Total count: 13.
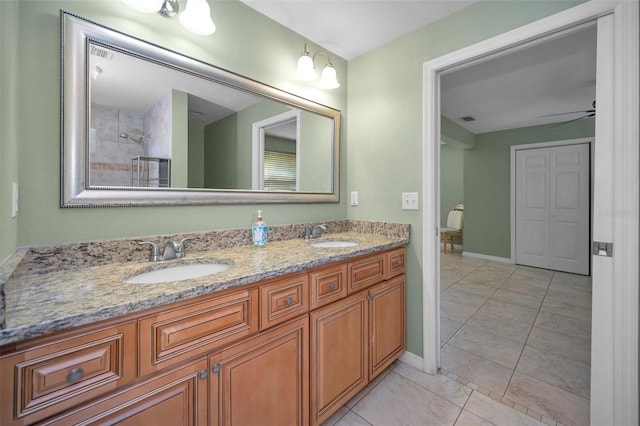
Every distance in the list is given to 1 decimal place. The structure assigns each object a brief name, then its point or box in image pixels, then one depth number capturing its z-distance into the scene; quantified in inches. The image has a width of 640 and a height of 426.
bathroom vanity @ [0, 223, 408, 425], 25.6
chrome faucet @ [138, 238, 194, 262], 48.9
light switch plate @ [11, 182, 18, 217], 35.4
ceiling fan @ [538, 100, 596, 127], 134.6
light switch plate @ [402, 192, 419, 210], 74.3
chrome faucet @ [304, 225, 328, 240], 75.4
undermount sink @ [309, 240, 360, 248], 73.0
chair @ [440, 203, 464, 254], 229.3
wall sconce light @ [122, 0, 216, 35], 50.0
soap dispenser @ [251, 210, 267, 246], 62.5
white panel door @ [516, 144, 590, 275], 163.0
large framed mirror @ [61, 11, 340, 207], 43.7
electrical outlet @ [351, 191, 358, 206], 89.1
